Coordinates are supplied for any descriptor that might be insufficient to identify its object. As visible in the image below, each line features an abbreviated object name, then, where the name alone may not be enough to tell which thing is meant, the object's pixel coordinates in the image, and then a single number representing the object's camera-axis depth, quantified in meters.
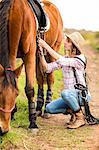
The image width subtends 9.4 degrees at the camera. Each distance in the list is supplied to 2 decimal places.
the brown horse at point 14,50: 7.95
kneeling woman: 9.69
